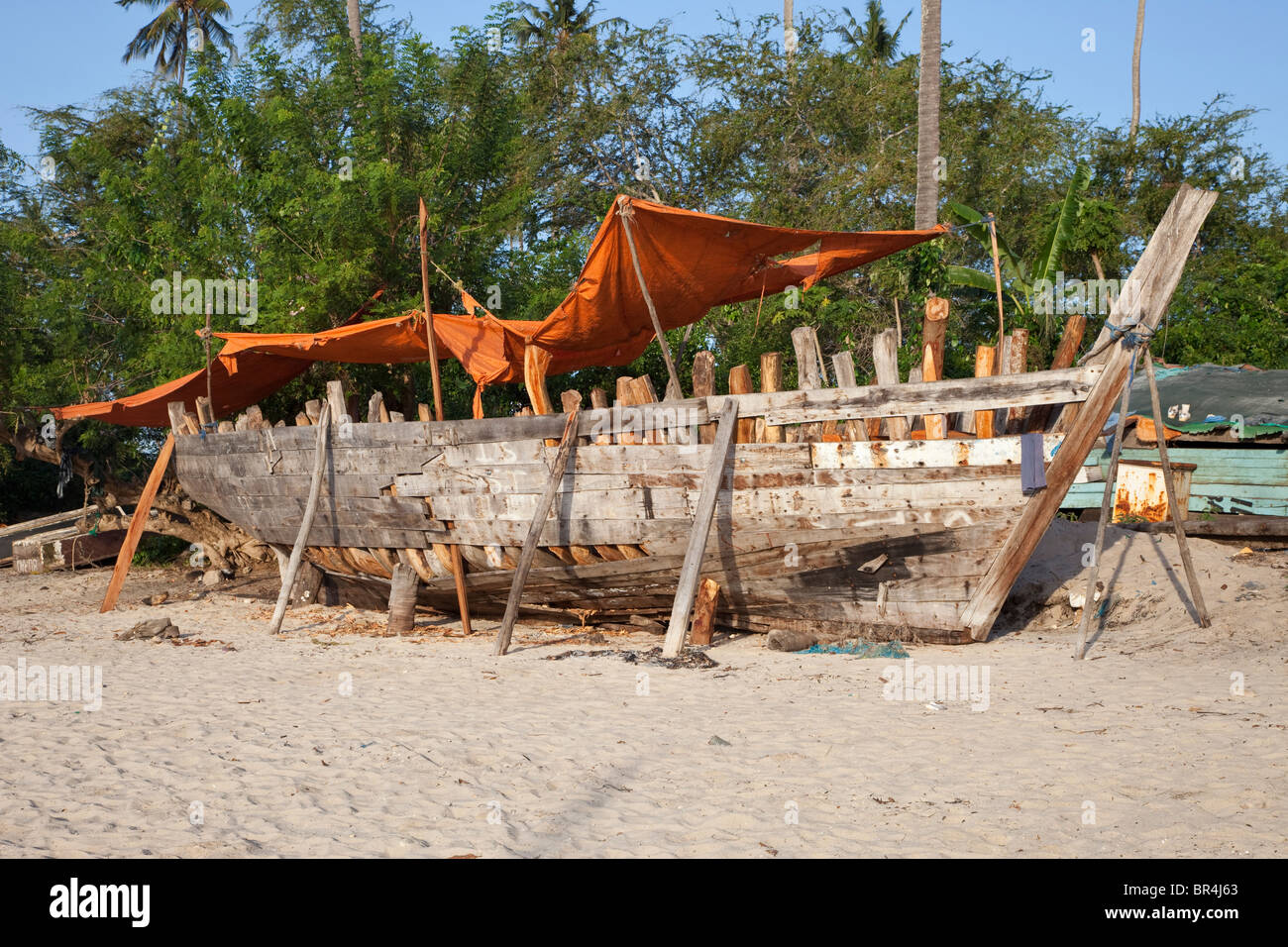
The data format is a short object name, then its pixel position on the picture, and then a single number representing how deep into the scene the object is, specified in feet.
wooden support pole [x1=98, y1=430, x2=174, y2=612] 37.63
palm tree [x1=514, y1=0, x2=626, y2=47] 86.58
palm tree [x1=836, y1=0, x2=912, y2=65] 98.48
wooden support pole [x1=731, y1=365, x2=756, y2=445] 25.12
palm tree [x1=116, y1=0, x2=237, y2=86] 98.22
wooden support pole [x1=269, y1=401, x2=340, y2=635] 31.12
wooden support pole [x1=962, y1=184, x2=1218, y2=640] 21.99
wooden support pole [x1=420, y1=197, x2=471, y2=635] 29.17
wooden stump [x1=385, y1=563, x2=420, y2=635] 30.86
